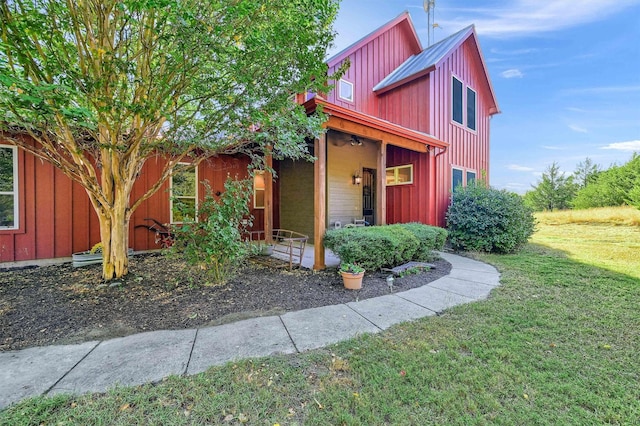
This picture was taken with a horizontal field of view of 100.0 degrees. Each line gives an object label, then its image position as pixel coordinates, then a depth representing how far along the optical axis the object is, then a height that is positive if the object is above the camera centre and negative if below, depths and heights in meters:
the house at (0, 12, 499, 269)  5.39 +1.24
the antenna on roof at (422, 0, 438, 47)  12.44 +9.20
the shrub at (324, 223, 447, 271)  4.80 -0.69
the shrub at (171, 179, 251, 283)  4.00 -0.39
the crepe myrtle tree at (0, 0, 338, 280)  3.00 +1.77
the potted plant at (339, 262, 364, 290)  4.27 -1.07
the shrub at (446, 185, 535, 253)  7.47 -0.35
